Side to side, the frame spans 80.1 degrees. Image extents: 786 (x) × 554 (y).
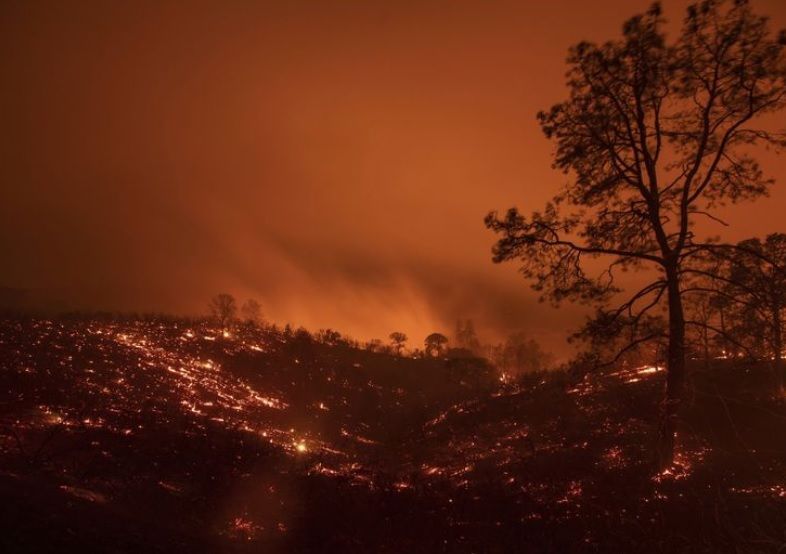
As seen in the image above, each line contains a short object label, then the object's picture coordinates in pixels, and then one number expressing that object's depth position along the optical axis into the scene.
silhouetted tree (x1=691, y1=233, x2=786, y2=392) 11.76
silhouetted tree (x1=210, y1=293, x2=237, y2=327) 86.94
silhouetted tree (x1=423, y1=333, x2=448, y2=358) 93.29
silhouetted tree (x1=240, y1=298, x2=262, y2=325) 120.31
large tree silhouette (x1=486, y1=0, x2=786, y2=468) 11.96
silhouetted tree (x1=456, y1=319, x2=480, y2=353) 144.88
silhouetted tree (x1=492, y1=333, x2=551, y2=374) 112.06
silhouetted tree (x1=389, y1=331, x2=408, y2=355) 87.33
